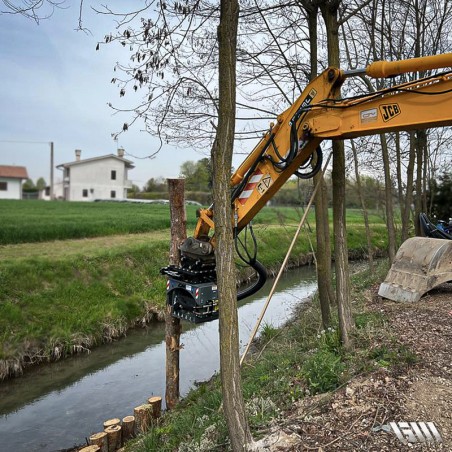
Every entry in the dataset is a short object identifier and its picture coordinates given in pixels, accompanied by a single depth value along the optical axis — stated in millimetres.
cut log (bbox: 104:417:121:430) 5801
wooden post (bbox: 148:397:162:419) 6172
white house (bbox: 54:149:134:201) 54375
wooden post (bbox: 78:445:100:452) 5195
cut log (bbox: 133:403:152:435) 5863
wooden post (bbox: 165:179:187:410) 6797
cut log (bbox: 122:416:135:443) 5820
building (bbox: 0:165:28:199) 52719
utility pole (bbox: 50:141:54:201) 49312
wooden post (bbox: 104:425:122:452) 5557
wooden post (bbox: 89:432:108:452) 5391
